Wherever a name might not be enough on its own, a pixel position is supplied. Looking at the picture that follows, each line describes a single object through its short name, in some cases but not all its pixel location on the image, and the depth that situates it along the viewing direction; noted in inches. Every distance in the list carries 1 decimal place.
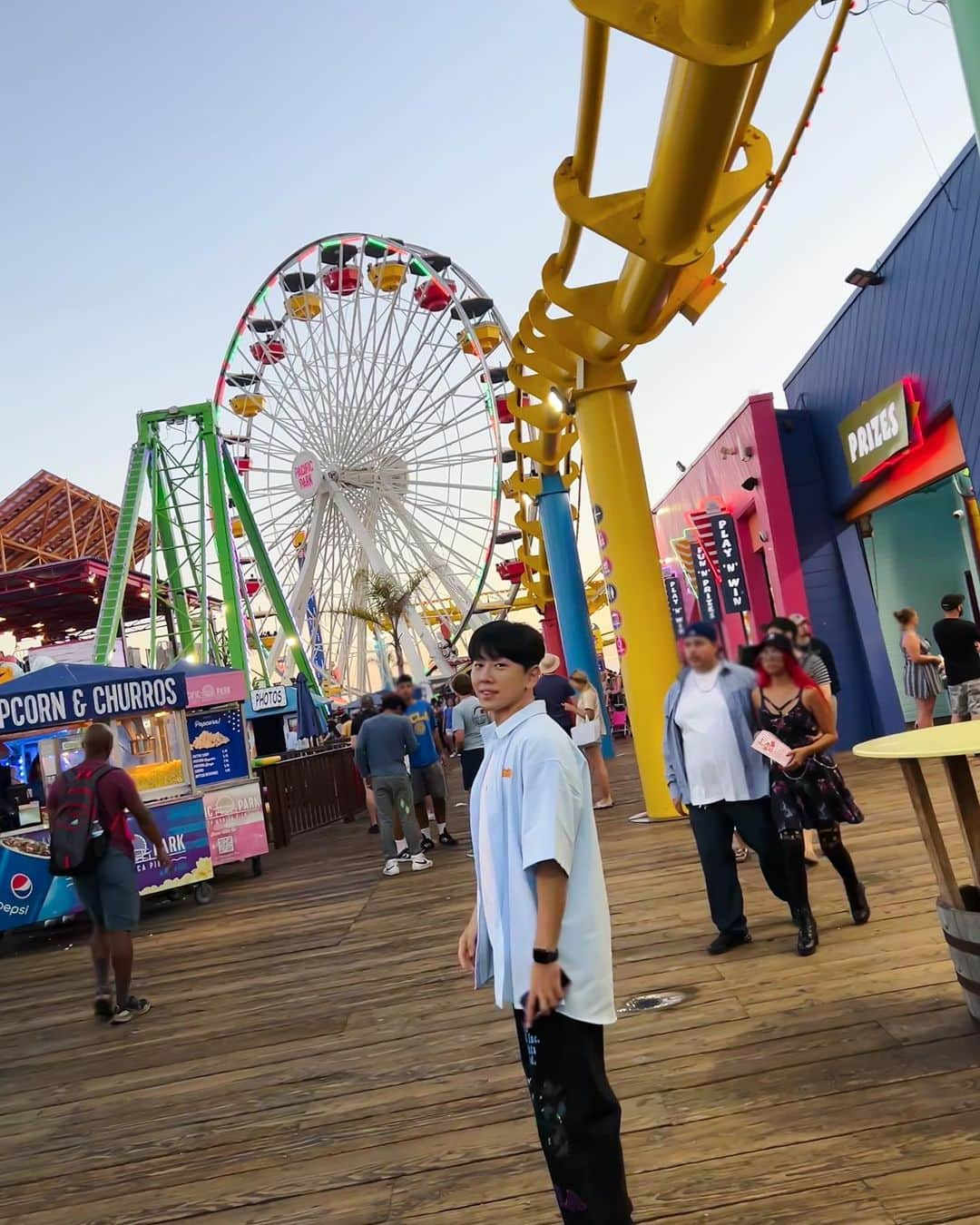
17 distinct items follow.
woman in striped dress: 333.7
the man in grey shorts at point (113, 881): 191.3
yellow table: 113.0
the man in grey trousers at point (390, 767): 321.1
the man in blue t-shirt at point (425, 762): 361.1
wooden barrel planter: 115.8
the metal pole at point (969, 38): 141.7
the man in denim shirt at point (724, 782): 166.1
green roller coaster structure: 714.2
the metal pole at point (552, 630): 906.1
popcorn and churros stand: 299.0
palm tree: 1063.0
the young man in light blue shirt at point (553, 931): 76.9
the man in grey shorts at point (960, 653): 304.2
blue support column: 510.6
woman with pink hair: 159.5
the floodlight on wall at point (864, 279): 374.6
